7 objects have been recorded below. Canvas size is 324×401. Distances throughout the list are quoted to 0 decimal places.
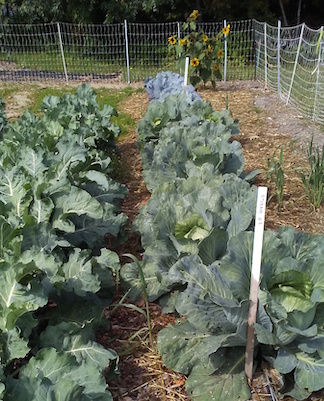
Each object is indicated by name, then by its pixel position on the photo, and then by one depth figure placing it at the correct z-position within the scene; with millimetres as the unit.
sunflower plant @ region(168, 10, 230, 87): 9336
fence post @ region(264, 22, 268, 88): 10037
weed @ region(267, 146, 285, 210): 3967
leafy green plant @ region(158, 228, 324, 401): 2152
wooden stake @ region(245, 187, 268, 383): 2041
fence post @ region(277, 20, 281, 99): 8841
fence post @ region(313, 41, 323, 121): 6752
